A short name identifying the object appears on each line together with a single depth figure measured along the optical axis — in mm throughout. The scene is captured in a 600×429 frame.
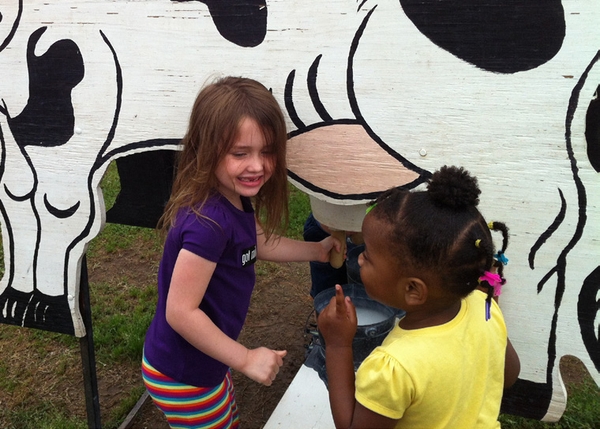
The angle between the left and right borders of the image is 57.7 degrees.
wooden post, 1770
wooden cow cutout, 1157
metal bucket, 1542
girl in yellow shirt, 956
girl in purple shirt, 1229
